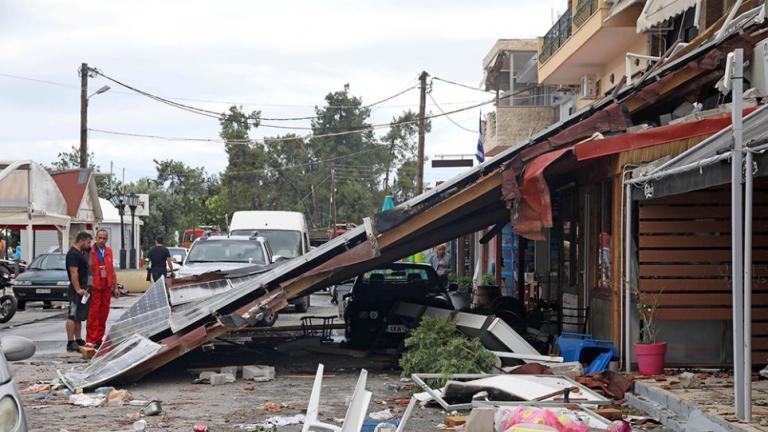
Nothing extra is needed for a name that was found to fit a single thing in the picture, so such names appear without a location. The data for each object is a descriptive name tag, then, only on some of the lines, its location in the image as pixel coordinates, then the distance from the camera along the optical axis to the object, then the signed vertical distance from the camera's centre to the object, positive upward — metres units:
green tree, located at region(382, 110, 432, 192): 82.94 +7.53
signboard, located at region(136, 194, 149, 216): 57.36 +1.48
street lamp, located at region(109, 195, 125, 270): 40.66 +0.77
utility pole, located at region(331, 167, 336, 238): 68.53 +4.05
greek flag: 35.03 +2.99
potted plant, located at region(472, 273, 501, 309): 21.67 -1.26
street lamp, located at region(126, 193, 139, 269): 41.94 +1.21
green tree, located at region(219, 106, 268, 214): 74.81 +4.45
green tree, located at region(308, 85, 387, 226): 79.75 +6.00
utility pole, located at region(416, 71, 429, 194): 41.87 +4.57
